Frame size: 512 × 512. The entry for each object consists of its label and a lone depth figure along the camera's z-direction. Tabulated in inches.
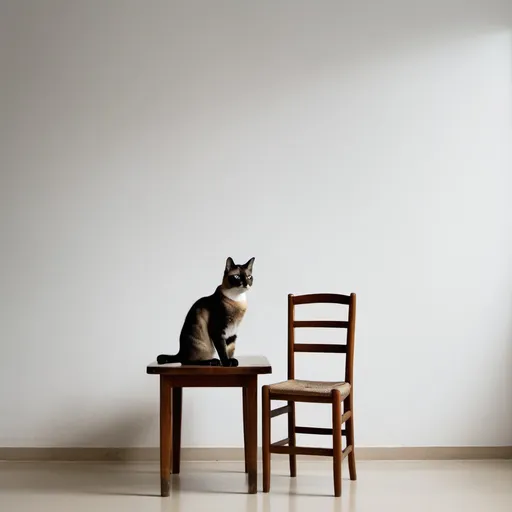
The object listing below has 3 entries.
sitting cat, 138.6
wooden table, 133.0
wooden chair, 134.6
